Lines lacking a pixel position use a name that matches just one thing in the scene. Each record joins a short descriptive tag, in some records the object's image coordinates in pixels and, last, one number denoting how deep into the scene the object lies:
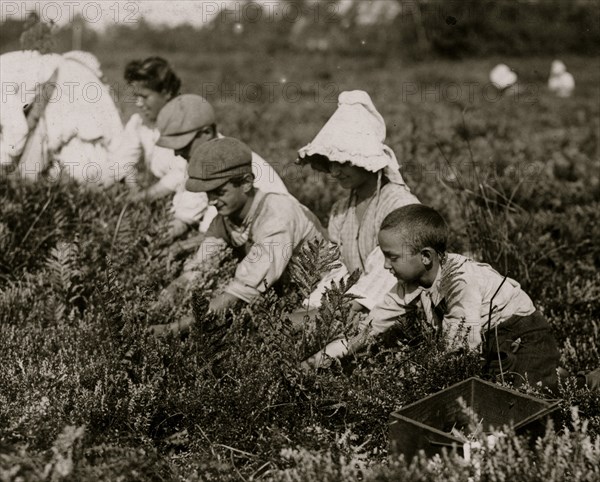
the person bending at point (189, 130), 5.20
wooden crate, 2.74
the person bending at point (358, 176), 4.31
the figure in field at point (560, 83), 16.98
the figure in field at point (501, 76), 14.91
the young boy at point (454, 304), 3.49
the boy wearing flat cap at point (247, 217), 4.20
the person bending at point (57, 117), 5.95
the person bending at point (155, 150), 5.58
